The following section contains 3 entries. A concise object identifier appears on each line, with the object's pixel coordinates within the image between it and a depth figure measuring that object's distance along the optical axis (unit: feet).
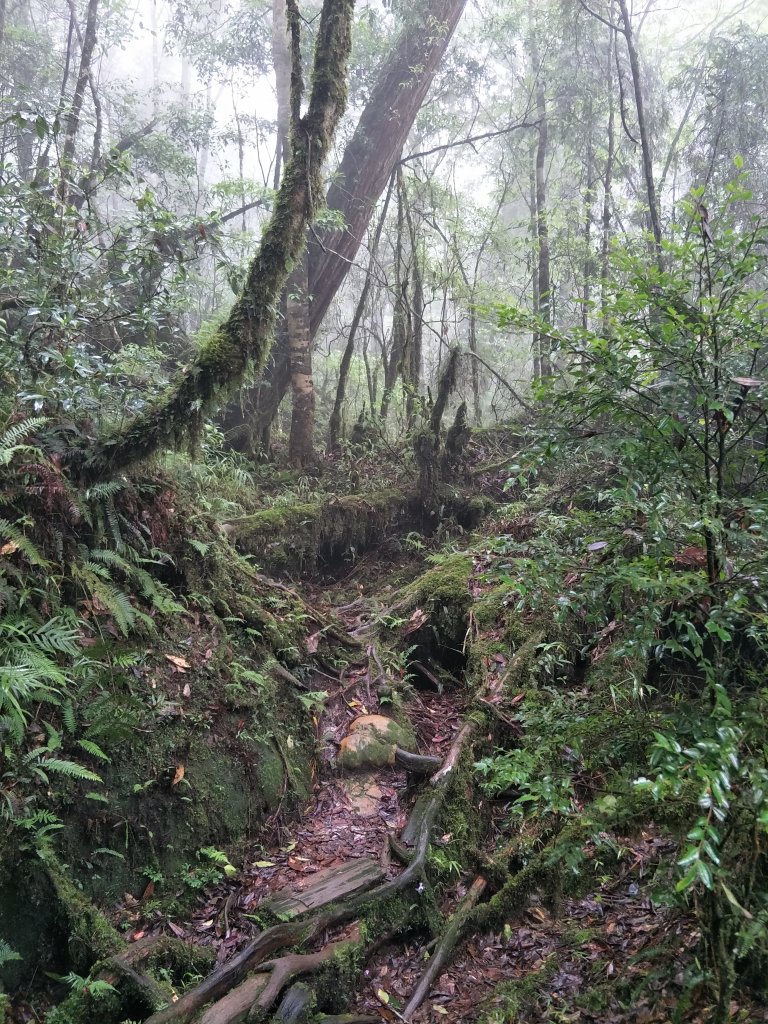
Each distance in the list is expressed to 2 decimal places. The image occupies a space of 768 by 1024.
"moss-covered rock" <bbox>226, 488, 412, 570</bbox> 27.04
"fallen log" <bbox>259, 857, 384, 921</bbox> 12.80
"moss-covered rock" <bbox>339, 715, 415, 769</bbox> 18.11
